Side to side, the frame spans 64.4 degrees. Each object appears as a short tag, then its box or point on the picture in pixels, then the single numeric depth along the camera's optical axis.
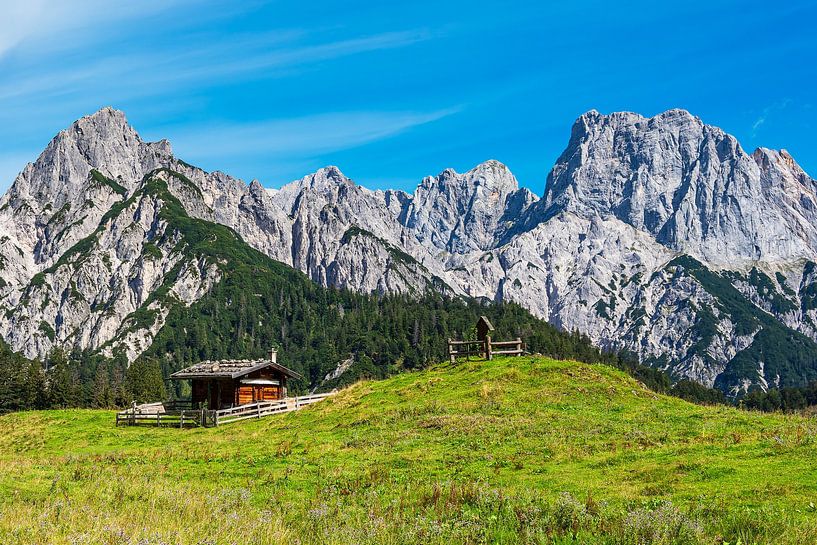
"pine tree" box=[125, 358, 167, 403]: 131.12
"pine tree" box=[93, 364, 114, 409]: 121.69
